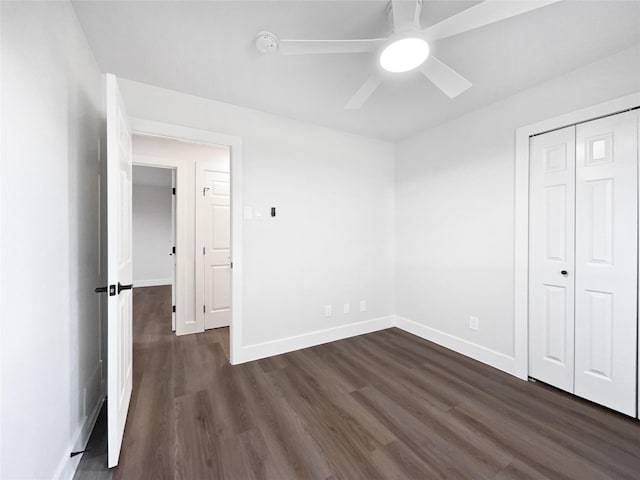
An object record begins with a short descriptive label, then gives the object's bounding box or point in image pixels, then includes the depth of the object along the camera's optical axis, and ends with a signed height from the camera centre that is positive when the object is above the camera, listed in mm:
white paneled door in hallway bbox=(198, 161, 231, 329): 3381 -34
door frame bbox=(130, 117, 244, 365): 2178 +470
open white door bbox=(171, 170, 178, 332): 3266 -123
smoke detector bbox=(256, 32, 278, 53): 1575 +1196
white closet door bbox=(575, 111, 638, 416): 1740 -147
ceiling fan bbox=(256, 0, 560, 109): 1052 +909
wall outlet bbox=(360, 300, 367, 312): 3248 -820
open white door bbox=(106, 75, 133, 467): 1347 -173
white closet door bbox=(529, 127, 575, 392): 2014 -148
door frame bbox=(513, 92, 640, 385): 2225 -103
